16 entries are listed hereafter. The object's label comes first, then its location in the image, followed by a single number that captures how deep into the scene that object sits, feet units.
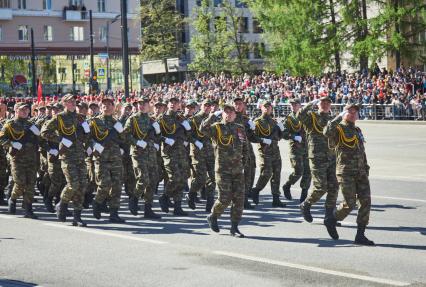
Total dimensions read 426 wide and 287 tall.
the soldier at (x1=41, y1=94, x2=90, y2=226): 45.16
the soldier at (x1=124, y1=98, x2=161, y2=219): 47.50
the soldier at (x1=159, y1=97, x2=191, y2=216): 48.67
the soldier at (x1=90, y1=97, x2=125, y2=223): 45.75
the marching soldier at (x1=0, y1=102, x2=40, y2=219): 48.57
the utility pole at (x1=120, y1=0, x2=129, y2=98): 85.76
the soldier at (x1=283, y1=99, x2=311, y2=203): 51.01
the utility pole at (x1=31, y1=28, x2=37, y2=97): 174.44
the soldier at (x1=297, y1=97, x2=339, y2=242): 42.22
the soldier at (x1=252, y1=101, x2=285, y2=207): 50.57
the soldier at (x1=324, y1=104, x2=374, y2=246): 37.19
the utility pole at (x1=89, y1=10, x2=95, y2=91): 161.50
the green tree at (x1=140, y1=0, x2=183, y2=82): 256.32
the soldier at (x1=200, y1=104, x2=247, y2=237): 40.01
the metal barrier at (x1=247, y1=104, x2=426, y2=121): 116.83
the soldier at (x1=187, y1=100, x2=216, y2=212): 50.75
